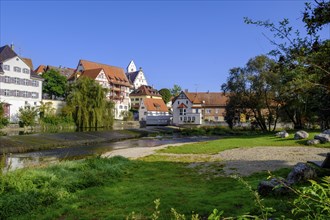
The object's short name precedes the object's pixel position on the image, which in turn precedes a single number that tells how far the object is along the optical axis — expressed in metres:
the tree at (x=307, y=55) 4.68
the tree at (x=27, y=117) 45.04
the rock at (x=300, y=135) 23.55
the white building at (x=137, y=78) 111.75
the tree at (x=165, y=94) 118.44
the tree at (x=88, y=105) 47.50
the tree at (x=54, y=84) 63.22
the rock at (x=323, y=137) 20.22
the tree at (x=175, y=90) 125.06
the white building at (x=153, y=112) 78.38
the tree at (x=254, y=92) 43.28
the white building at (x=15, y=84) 51.34
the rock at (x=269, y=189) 7.17
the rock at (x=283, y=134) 26.91
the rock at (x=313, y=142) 20.35
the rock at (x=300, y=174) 8.02
